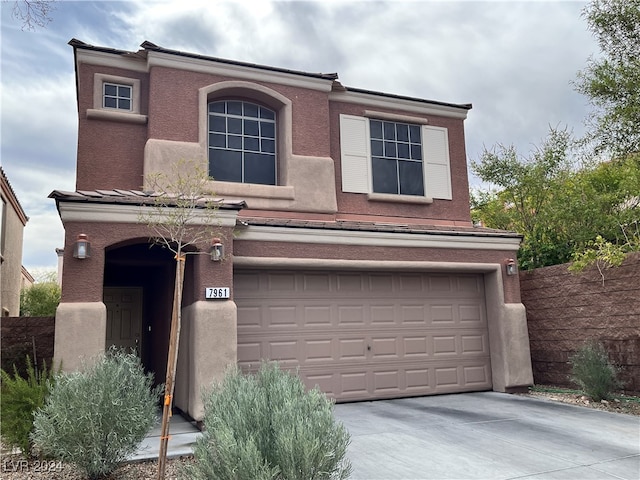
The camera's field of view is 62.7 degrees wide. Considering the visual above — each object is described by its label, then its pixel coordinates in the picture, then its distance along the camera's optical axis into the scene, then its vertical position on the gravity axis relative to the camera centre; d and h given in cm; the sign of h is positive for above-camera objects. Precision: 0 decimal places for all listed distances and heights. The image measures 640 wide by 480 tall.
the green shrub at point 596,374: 951 -98
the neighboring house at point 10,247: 1526 +283
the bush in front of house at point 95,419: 537 -88
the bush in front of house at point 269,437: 398 -85
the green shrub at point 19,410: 606 -85
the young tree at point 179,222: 538 +156
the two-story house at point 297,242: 968 +162
